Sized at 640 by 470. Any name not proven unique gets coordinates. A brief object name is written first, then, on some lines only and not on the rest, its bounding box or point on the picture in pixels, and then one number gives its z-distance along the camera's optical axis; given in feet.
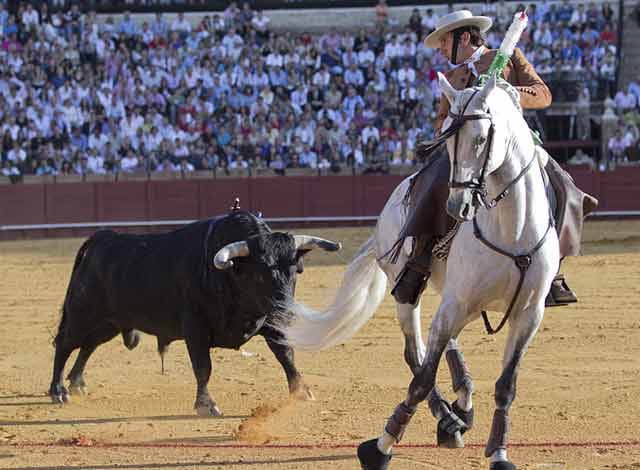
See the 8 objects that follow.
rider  39.06
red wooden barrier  132.16
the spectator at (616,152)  131.75
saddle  38.88
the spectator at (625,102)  138.51
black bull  48.14
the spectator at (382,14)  159.63
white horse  34.12
